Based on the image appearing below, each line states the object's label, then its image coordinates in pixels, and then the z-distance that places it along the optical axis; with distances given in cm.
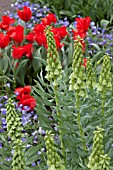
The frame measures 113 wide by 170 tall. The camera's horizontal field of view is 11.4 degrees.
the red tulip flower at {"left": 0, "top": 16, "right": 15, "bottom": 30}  496
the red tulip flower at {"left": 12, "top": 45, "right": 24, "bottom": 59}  458
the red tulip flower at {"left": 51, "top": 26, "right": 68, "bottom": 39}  482
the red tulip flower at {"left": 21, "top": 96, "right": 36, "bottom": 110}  408
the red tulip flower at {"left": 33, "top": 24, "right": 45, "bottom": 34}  484
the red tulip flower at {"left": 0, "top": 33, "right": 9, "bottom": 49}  459
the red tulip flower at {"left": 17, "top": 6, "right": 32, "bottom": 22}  511
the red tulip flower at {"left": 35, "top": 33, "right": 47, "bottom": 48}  472
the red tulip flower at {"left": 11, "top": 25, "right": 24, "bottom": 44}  469
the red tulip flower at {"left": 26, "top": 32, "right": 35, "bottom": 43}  490
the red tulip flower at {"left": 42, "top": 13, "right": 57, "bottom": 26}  497
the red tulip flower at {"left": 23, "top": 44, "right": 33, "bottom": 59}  469
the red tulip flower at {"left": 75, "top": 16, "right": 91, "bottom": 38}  479
